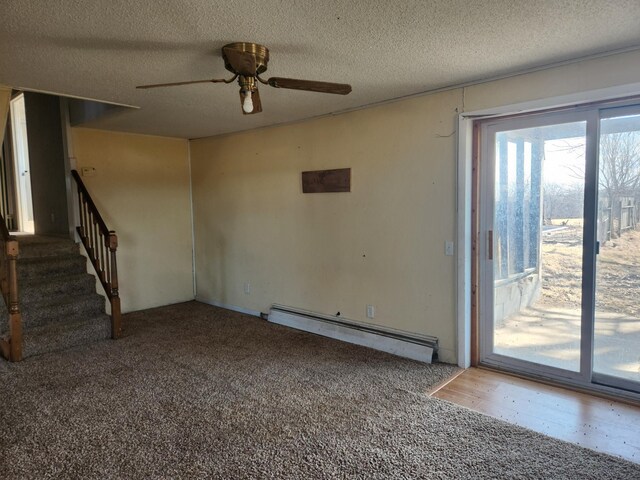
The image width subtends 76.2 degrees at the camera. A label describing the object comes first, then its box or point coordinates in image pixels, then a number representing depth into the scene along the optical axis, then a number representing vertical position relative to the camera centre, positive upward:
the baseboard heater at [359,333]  3.54 -1.21
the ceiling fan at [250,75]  2.20 +0.77
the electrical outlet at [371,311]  3.96 -1.00
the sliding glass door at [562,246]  2.78 -0.30
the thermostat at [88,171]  4.91 +0.53
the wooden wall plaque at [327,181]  4.05 +0.30
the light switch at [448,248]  3.39 -0.34
